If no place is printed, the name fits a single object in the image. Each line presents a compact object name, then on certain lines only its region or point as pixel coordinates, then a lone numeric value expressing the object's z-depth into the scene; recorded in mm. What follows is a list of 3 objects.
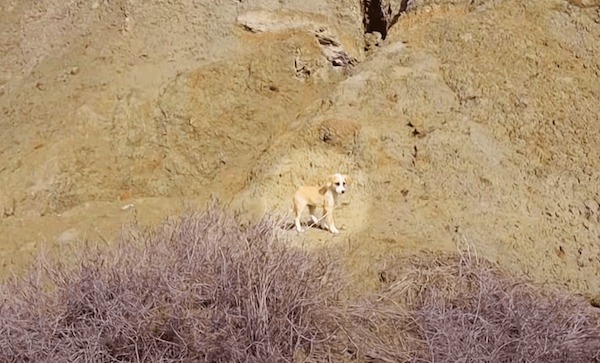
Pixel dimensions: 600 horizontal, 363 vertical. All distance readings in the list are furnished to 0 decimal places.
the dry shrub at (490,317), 6414
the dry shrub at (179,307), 6215
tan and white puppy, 8006
